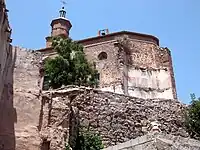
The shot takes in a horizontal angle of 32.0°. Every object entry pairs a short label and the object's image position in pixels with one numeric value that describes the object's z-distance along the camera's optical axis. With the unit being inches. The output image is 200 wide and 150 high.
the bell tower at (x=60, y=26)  1468.6
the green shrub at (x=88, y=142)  470.1
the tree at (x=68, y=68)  745.0
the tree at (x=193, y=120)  590.1
